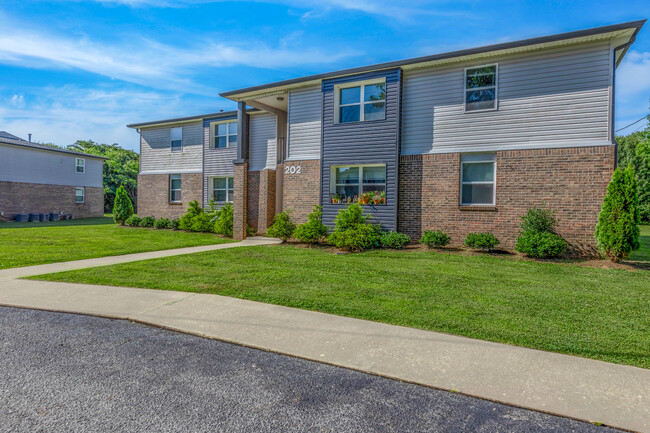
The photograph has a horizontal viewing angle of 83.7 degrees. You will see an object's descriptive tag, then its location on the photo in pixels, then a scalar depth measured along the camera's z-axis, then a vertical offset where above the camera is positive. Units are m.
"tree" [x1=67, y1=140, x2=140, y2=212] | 37.03 +2.62
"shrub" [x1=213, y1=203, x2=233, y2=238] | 15.18 -0.86
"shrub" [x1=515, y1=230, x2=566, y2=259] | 9.33 -1.01
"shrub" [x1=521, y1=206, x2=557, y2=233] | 9.90 -0.39
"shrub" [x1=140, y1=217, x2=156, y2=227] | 19.31 -1.14
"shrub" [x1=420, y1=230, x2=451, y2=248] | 10.84 -1.03
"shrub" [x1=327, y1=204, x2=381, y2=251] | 10.95 -0.87
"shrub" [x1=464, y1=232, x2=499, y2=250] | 10.30 -1.01
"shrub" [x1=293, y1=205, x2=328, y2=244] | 11.98 -0.91
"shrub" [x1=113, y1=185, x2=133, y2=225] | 20.89 -0.40
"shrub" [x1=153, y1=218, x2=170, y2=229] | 18.66 -1.19
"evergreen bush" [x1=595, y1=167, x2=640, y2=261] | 8.48 -0.22
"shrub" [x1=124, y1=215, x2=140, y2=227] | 19.56 -1.11
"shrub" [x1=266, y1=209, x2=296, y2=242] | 12.76 -0.90
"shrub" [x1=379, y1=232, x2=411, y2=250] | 11.30 -1.13
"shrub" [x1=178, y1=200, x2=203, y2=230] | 16.97 -0.65
